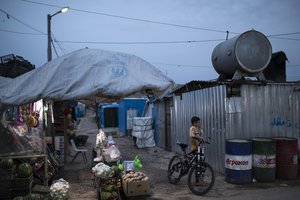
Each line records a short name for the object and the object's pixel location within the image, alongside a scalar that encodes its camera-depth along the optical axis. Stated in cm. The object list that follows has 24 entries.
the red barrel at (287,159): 920
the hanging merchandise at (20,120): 862
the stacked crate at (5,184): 676
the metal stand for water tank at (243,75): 972
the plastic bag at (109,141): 793
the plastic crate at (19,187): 686
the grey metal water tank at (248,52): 963
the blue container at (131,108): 2423
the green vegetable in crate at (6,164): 697
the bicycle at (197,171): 777
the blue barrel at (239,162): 883
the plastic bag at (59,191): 593
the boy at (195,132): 839
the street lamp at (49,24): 1756
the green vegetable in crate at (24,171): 693
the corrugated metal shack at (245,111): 985
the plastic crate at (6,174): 680
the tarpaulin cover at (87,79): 657
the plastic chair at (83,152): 1188
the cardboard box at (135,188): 677
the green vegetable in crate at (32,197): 555
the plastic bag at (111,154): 730
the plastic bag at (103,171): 658
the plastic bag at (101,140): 785
